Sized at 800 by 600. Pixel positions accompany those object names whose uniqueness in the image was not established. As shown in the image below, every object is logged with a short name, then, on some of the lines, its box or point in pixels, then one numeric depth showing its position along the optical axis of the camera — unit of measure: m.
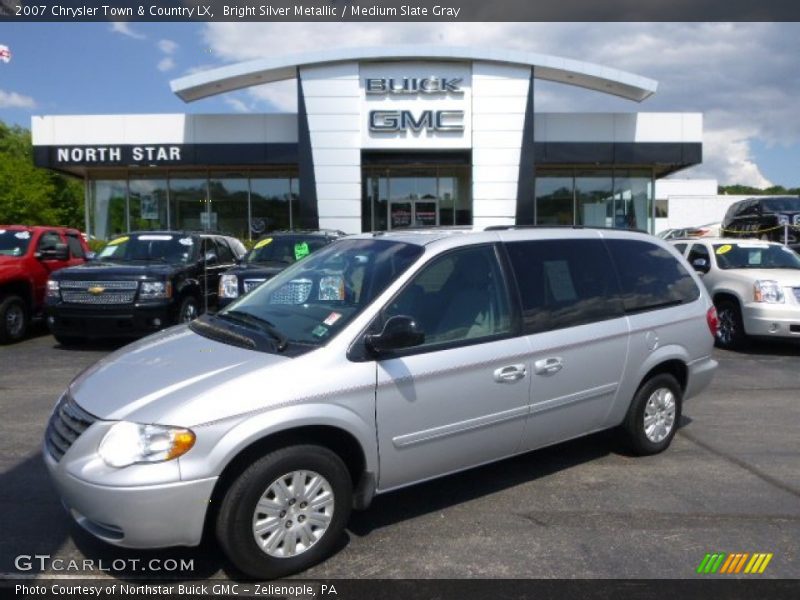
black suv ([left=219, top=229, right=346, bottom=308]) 9.96
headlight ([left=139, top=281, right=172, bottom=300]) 9.88
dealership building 22.64
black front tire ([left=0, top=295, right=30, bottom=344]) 10.79
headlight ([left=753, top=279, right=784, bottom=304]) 10.02
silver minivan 3.29
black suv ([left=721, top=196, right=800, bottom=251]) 18.11
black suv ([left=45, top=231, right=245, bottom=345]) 9.82
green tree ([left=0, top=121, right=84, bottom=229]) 42.38
